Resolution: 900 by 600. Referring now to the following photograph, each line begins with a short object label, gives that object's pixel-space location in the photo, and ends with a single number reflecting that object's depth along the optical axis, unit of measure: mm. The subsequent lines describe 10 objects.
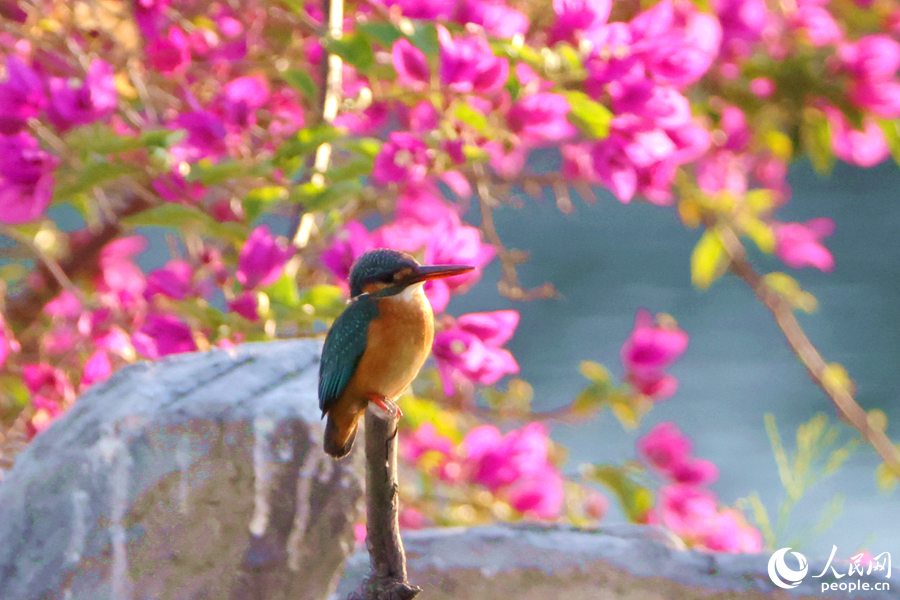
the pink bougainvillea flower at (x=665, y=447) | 9385
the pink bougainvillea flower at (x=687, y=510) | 9316
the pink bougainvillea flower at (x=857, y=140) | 9008
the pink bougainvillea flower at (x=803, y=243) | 9767
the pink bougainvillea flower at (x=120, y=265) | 9528
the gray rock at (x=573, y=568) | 7407
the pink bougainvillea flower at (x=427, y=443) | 8898
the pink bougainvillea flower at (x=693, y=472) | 9316
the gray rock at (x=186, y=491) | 7279
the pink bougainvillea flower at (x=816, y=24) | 9284
